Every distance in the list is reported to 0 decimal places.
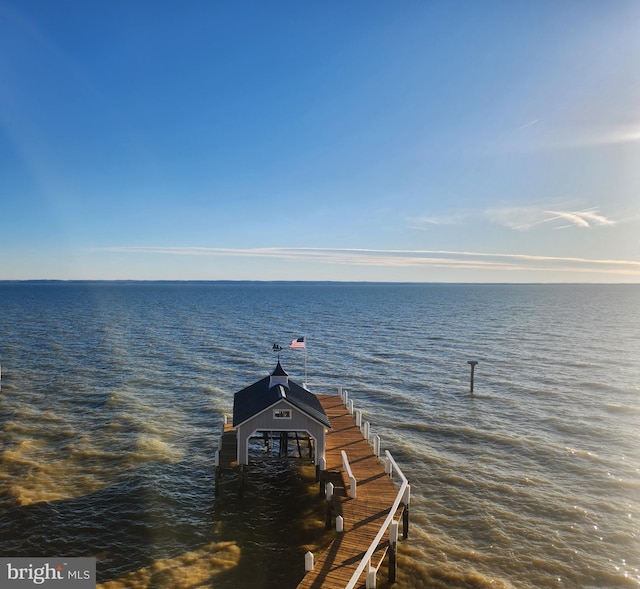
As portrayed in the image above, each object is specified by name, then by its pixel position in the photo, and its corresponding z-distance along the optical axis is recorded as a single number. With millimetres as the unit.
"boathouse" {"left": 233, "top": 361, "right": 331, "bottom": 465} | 23672
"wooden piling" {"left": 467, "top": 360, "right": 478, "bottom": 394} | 43253
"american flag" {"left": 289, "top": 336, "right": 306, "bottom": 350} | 29366
